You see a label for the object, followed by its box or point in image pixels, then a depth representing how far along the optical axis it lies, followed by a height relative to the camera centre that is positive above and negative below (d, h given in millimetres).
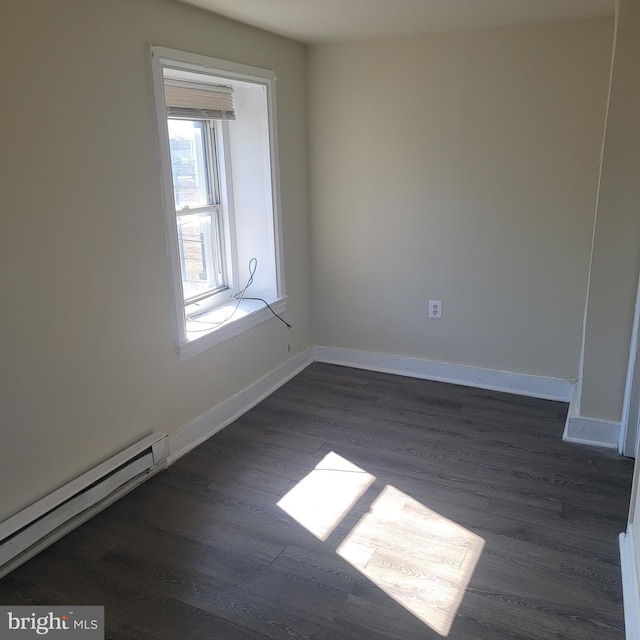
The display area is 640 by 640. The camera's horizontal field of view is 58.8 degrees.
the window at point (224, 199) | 2936 -114
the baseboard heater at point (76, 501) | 2039 -1229
